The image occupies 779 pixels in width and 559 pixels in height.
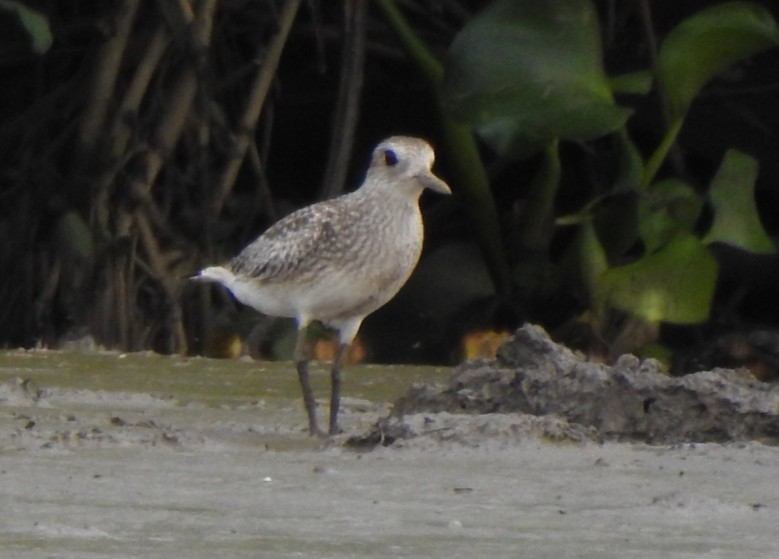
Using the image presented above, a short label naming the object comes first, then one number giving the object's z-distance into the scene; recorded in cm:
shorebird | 986
